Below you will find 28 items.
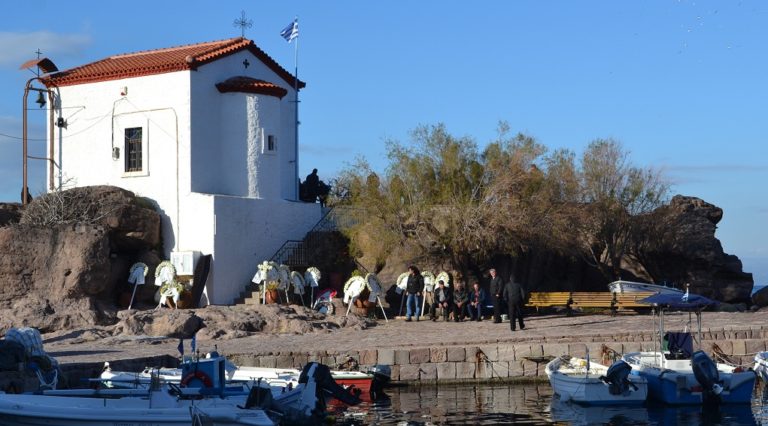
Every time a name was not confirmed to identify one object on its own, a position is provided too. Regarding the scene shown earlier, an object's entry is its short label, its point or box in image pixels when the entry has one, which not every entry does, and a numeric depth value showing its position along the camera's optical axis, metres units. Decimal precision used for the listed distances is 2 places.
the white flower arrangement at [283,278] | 35.03
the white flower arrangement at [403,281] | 33.72
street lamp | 39.34
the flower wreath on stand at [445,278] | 33.66
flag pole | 40.97
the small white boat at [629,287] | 36.97
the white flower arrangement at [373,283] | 33.53
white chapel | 36.78
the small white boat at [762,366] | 23.83
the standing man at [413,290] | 32.94
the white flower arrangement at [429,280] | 34.03
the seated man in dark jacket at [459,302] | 32.69
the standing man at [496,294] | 30.20
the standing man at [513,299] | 28.84
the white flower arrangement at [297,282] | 35.06
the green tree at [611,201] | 40.00
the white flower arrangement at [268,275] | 34.88
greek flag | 39.91
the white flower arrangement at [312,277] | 35.38
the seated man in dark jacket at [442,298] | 33.25
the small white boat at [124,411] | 16.83
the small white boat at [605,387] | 22.50
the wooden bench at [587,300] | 33.72
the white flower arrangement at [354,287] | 33.25
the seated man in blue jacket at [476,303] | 32.72
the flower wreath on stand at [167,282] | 34.06
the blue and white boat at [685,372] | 22.20
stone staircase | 36.84
